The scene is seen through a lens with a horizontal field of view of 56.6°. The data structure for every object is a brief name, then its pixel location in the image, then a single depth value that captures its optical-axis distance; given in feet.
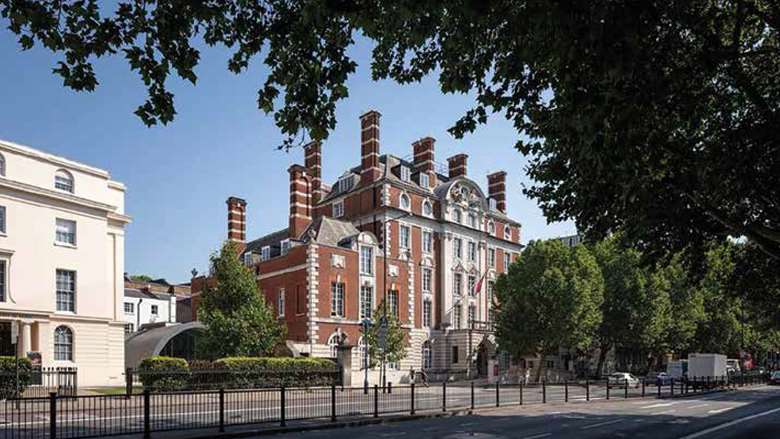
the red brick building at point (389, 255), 184.55
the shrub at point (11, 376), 93.61
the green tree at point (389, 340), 169.89
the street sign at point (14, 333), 88.21
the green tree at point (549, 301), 179.63
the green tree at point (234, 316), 137.90
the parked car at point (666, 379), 195.78
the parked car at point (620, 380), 178.29
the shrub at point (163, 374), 109.24
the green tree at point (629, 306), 203.20
